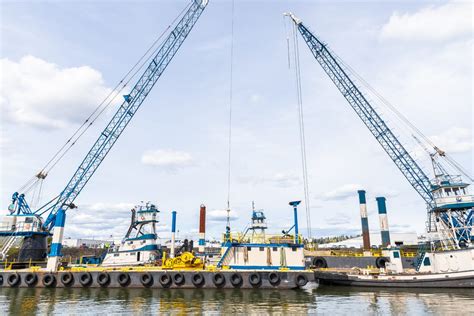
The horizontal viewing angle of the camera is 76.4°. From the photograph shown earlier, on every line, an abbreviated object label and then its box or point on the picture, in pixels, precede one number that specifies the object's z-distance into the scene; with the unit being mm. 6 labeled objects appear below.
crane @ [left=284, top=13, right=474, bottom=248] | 27641
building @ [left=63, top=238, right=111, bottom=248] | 84812
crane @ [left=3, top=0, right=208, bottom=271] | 37194
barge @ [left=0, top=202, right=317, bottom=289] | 25219
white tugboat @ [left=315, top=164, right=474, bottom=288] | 25828
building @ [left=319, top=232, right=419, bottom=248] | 76125
